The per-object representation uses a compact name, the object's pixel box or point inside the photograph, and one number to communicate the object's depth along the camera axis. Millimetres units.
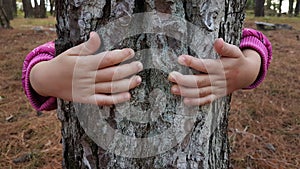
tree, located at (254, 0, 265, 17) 10305
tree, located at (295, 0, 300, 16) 13289
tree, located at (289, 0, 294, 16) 14783
